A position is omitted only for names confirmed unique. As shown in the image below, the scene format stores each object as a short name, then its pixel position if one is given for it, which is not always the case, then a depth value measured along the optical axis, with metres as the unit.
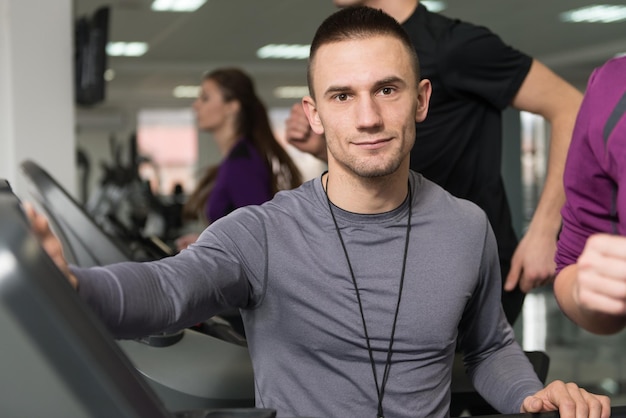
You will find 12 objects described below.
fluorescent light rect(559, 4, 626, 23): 8.71
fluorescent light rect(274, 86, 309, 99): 16.17
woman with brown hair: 3.04
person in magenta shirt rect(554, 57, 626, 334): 0.96
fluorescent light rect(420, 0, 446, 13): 8.32
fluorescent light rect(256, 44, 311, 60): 11.38
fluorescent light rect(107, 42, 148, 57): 11.12
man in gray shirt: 1.24
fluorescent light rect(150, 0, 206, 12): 8.37
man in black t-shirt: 1.72
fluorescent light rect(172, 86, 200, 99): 15.66
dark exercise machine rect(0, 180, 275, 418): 0.54
